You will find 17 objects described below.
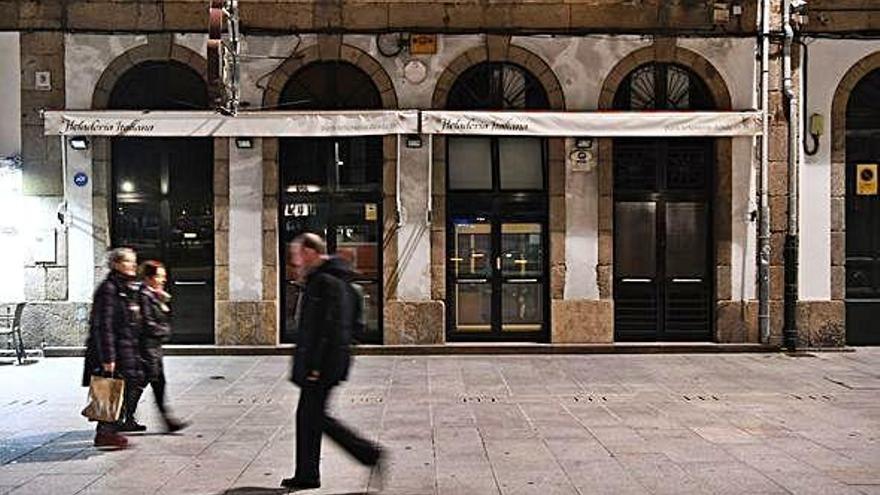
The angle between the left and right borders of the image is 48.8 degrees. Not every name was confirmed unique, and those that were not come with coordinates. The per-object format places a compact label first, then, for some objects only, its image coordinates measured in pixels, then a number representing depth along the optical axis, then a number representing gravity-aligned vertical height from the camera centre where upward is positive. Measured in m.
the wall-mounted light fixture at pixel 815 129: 14.92 +1.71
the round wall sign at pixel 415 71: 14.83 +2.61
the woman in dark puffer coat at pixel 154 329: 8.98 -0.80
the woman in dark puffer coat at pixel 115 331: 8.61 -0.79
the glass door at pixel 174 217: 14.95 +0.40
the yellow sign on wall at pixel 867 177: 15.24 +0.99
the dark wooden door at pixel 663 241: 15.10 +0.00
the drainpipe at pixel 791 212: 14.81 +0.43
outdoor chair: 13.88 -1.27
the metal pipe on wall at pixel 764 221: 14.78 +0.29
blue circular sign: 14.69 +0.97
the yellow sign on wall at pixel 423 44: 14.79 +3.02
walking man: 7.05 -0.91
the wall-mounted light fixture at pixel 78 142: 14.52 +1.52
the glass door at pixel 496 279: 15.04 -0.58
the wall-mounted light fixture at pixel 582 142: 14.77 +1.51
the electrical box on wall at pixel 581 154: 14.80 +1.33
